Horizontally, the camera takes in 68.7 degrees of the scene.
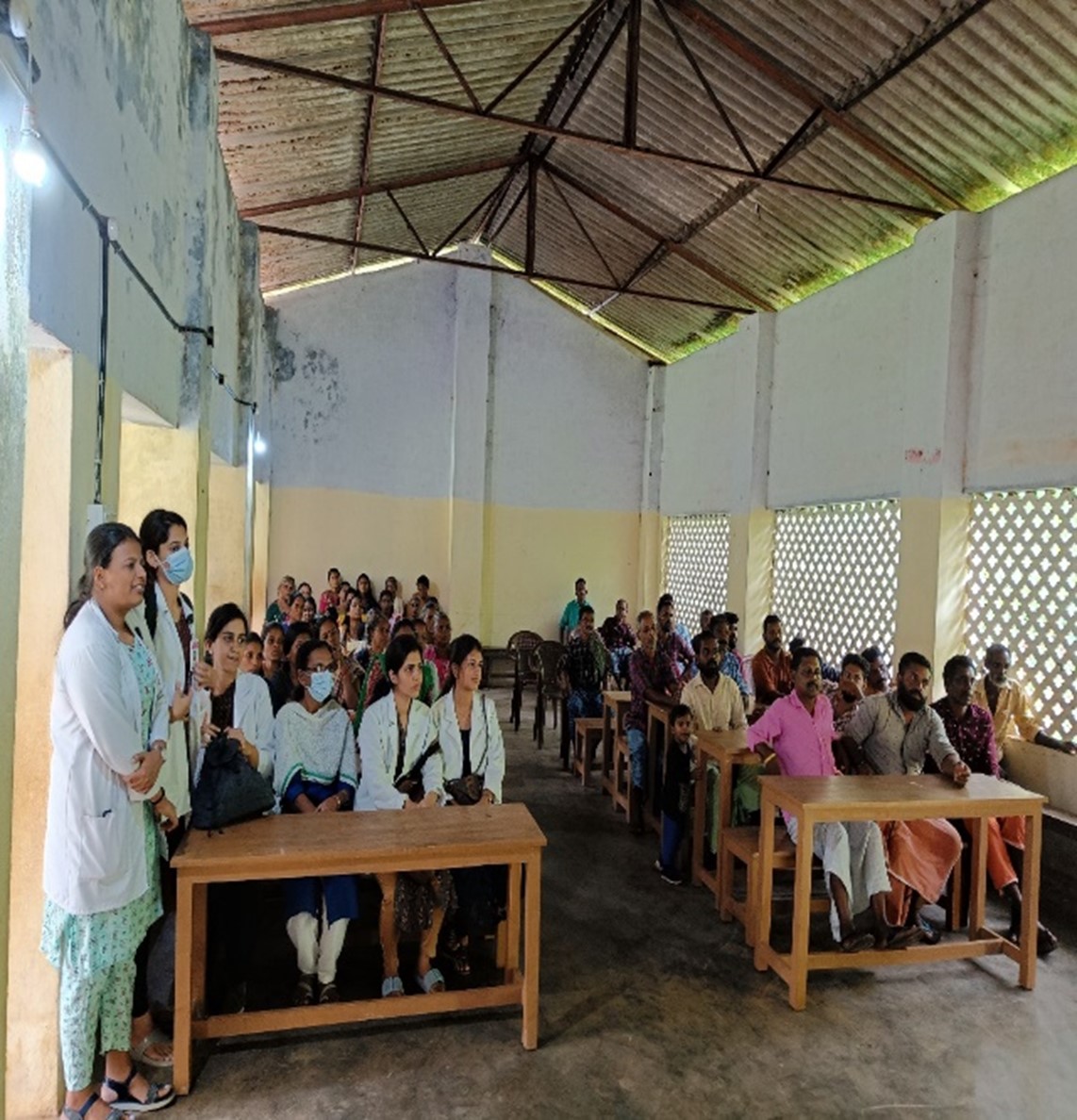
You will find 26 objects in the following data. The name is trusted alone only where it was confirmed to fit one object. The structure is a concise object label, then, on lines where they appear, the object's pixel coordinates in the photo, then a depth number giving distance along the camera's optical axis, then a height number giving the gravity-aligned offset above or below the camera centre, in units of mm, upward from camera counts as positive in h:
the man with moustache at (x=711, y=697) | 4547 -837
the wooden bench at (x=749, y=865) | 3424 -1394
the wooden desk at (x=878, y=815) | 3107 -1034
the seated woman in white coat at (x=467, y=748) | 3168 -863
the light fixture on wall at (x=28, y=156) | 1666 +786
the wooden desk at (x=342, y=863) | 2475 -1048
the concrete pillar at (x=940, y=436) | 5262 +865
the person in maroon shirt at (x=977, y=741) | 3814 -907
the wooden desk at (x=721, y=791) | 3850 -1216
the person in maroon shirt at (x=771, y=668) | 5816 -846
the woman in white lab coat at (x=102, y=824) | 2188 -834
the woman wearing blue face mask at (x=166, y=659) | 2572 -427
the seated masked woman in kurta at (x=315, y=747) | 3166 -852
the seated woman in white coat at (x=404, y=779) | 2971 -953
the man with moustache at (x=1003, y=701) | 4660 -819
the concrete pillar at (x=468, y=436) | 9969 +1368
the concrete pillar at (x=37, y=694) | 2383 -520
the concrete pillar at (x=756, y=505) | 7891 +499
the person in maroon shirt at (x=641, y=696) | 4941 -913
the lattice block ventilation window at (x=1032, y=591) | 4602 -163
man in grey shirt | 3568 -974
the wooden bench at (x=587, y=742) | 5879 -1471
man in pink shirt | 3376 -1201
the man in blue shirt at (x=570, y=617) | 10031 -895
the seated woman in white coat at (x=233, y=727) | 2936 -755
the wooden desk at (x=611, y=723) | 5531 -1247
